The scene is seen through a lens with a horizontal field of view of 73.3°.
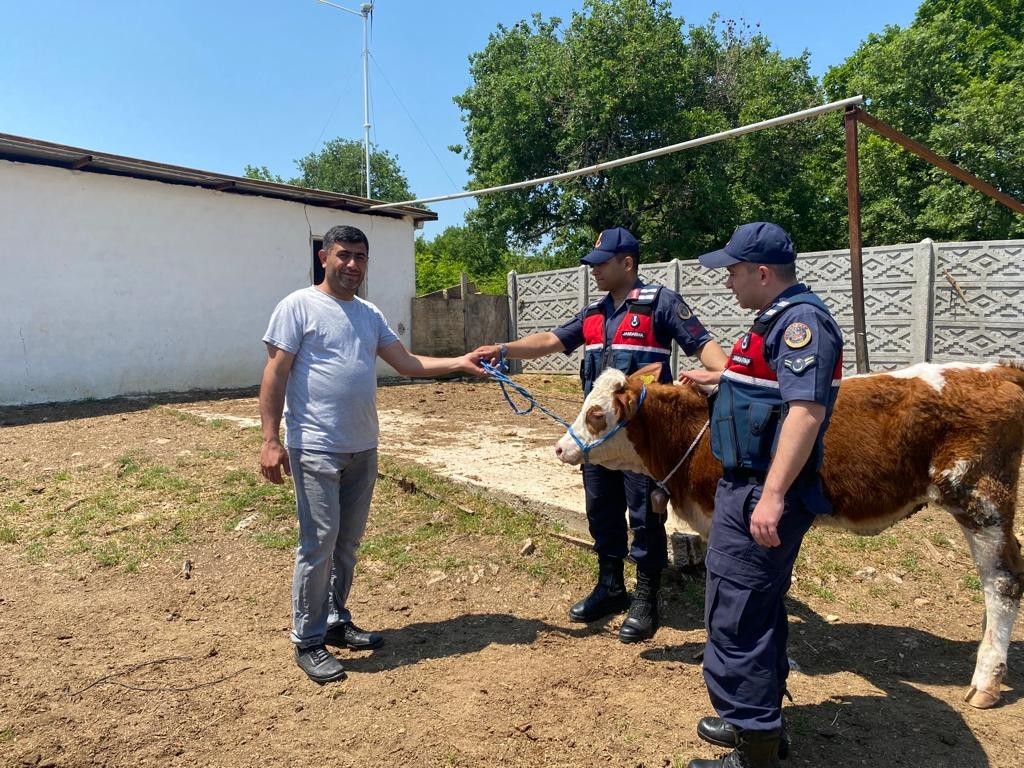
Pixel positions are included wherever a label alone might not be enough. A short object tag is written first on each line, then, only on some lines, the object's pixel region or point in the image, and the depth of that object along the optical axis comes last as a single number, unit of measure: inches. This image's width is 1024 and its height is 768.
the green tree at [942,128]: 612.1
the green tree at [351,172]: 1876.0
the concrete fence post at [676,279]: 452.0
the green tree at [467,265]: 1019.3
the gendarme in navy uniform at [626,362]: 137.3
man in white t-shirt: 122.0
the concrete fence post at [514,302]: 575.5
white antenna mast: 864.9
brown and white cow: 120.1
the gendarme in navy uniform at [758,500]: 86.5
